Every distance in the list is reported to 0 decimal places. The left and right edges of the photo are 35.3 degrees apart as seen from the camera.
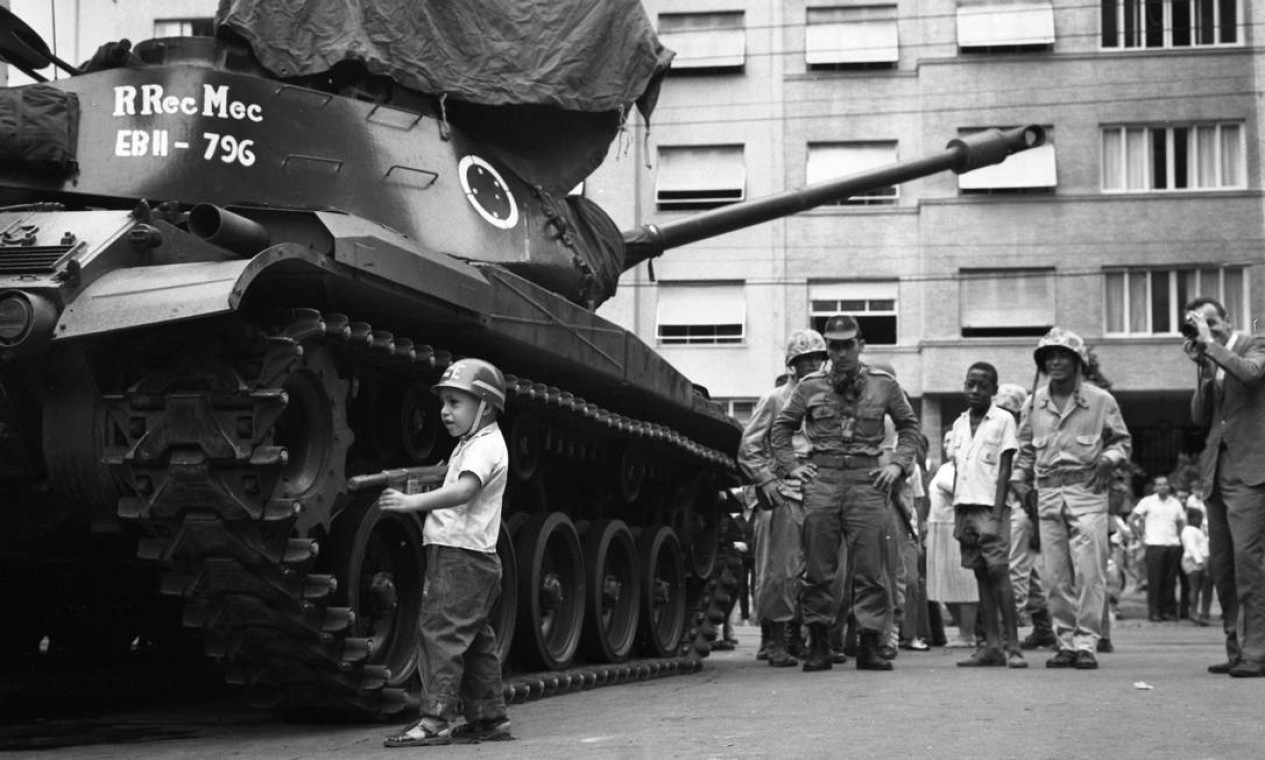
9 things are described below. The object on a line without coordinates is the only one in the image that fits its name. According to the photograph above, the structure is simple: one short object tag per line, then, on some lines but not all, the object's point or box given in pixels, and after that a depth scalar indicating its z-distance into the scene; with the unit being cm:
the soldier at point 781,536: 1311
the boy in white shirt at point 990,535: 1241
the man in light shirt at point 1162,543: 2350
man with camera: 1095
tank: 794
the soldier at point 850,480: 1178
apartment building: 3434
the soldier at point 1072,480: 1161
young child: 780
